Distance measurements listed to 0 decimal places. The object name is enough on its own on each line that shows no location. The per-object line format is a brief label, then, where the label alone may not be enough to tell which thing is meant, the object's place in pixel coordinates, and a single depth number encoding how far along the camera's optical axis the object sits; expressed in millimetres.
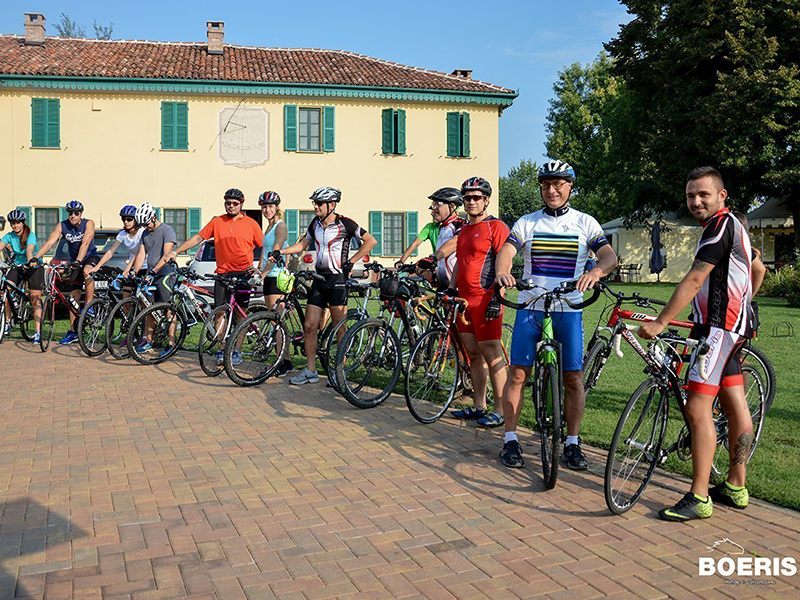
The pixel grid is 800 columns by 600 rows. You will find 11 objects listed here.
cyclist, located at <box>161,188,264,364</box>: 9703
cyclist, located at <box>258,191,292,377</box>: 9453
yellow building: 28188
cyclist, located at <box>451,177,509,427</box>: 6422
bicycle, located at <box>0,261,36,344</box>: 11734
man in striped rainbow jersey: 5383
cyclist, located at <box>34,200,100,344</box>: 11898
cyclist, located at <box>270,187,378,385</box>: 8359
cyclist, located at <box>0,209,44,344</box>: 12008
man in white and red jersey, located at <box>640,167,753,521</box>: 4414
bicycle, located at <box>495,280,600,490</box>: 4988
